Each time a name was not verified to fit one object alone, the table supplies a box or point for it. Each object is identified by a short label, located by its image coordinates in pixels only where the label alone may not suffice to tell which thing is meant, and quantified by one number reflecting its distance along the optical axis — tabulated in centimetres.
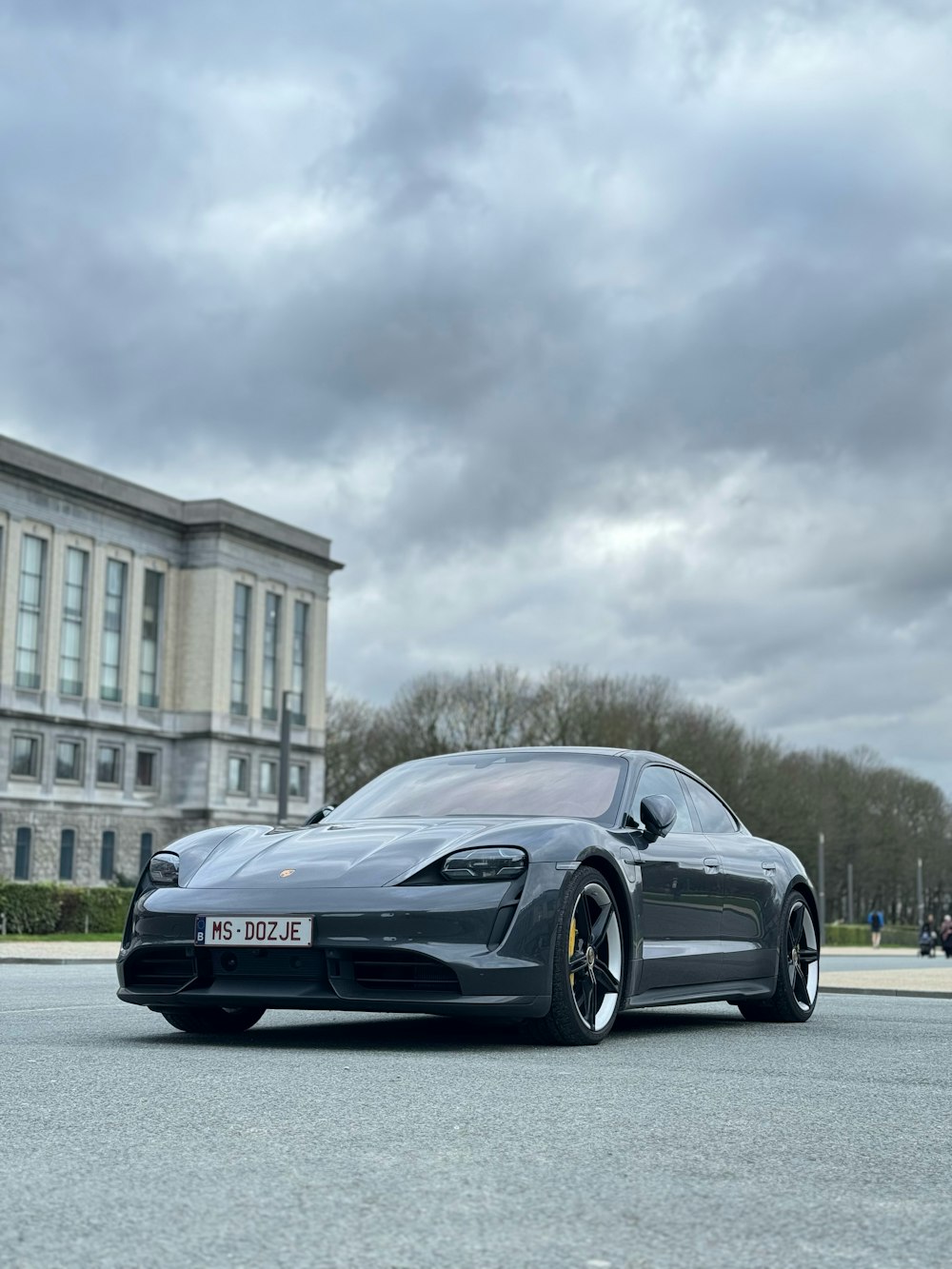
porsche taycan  758
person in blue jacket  7394
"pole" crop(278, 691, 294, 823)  5858
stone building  8044
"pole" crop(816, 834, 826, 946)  8488
